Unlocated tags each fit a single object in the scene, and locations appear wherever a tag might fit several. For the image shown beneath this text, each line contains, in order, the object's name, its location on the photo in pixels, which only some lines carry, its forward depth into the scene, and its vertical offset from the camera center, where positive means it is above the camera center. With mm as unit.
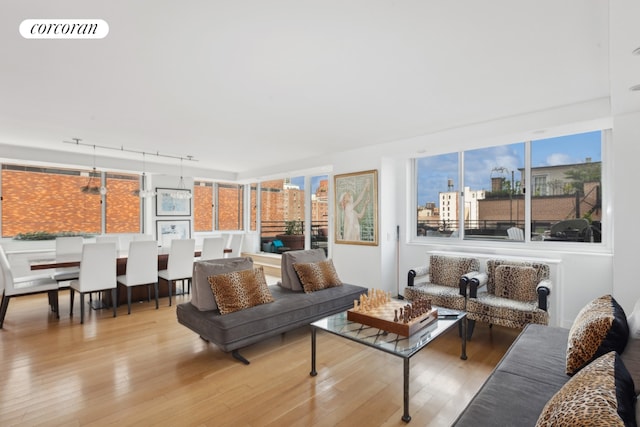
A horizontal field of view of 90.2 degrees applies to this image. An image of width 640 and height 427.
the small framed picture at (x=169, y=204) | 6914 +217
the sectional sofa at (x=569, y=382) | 1052 -748
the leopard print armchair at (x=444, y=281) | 3541 -851
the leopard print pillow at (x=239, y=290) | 3045 -759
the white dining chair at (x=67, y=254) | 4496 -609
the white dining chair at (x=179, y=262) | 4742 -721
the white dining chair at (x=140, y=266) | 4340 -722
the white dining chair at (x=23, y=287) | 3756 -890
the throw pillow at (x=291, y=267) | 3922 -665
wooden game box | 2471 -871
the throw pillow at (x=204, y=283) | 3131 -679
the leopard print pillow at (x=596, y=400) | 986 -632
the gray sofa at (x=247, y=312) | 2844 -972
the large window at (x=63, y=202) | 5523 +237
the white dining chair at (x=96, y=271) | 3967 -723
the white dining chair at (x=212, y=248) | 5164 -559
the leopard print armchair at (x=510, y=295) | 3068 -886
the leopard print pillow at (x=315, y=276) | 3832 -760
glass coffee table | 2174 -946
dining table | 4082 -733
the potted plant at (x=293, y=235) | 7406 -504
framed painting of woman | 5113 +103
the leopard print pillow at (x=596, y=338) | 1729 -688
